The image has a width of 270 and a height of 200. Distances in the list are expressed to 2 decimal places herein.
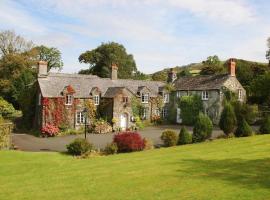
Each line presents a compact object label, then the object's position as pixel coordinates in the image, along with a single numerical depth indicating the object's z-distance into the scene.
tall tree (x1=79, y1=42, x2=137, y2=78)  85.44
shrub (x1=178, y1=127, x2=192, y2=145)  33.00
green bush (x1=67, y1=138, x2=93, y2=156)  29.00
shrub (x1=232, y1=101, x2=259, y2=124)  36.50
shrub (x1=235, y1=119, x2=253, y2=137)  35.62
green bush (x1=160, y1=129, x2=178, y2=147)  32.56
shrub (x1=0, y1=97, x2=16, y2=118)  57.47
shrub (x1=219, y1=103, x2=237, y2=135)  35.56
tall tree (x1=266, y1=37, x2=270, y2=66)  80.44
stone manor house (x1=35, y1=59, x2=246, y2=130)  44.75
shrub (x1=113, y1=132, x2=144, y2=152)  29.92
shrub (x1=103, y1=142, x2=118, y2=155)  29.48
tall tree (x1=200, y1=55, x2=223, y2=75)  81.88
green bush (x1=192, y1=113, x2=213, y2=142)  33.75
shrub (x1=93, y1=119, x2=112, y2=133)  44.97
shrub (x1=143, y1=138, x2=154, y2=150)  31.16
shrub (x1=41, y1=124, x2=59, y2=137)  42.28
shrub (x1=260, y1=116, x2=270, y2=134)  37.16
